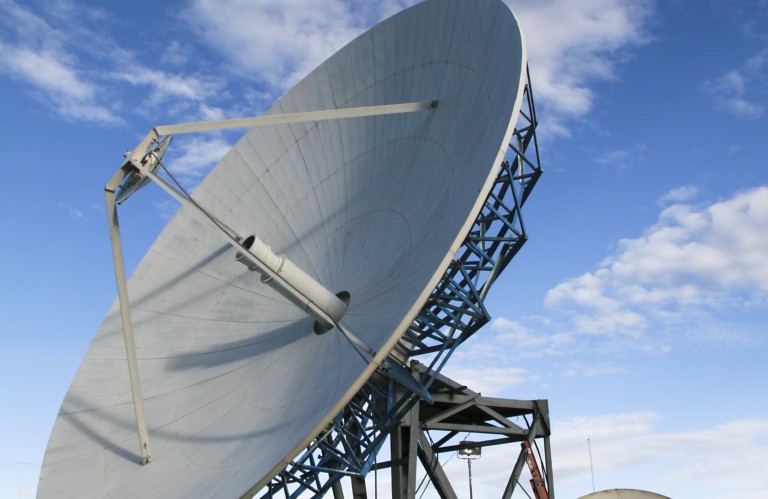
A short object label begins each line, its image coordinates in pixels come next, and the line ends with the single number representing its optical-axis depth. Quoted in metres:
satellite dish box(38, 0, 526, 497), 21.72
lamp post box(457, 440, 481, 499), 36.91
